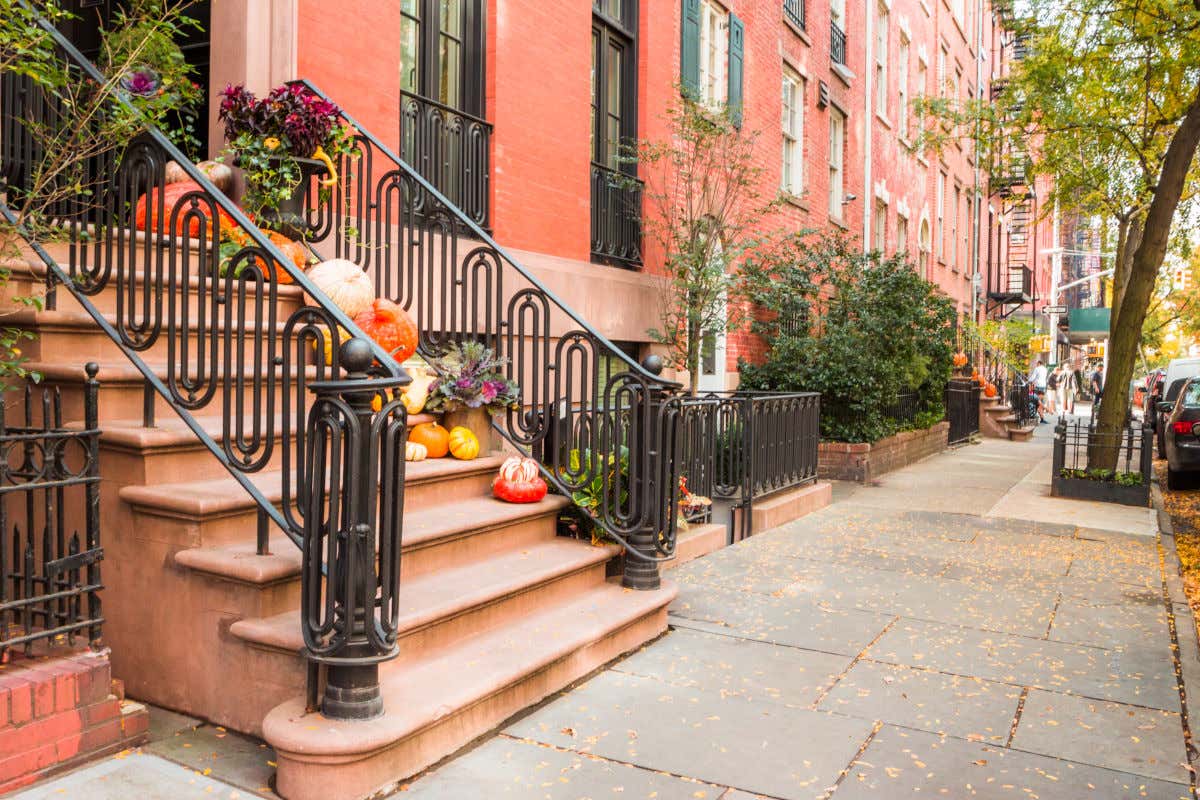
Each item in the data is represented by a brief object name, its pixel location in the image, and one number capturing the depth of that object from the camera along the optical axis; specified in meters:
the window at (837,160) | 17.44
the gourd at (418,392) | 5.76
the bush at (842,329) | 12.05
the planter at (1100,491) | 11.12
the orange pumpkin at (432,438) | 5.68
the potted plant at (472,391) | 5.84
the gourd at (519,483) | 5.43
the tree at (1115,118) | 11.85
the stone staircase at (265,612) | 3.47
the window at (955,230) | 29.04
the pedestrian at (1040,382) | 30.53
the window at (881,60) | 20.44
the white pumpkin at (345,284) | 5.59
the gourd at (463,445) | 5.73
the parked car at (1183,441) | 13.52
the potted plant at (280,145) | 5.71
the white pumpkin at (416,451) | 5.48
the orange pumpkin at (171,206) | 5.41
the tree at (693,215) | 10.42
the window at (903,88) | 21.94
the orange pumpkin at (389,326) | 5.70
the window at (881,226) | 20.64
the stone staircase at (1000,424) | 22.78
